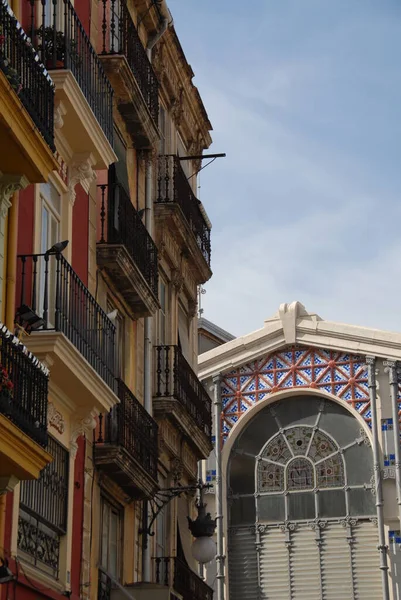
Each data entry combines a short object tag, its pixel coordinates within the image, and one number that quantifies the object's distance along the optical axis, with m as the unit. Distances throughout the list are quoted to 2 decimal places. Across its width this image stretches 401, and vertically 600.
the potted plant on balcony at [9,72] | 11.77
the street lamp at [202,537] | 19.75
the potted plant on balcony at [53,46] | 15.05
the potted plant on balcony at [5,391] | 11.40
